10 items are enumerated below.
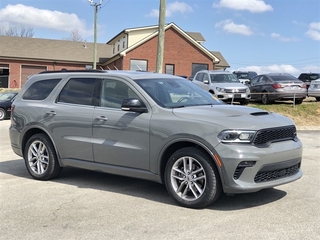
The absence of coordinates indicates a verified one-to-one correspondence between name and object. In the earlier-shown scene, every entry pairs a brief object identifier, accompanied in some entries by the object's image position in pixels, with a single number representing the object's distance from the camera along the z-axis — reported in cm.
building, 3816
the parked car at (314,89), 2022
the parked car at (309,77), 2945
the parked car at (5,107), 2205
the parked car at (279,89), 1850
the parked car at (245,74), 3431
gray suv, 519
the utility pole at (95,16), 3095
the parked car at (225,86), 1809
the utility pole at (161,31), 1492
